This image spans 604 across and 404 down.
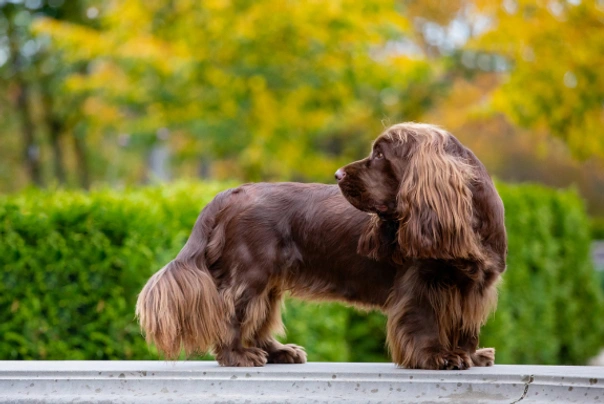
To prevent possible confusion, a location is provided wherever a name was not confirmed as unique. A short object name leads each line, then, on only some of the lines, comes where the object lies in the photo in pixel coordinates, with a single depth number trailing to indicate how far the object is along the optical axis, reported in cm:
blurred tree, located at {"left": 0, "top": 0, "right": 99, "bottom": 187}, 3728
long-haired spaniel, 668
